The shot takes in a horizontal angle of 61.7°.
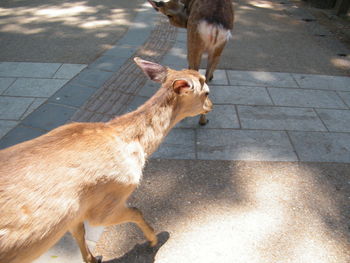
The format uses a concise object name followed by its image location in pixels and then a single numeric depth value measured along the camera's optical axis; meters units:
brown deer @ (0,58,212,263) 1.70
